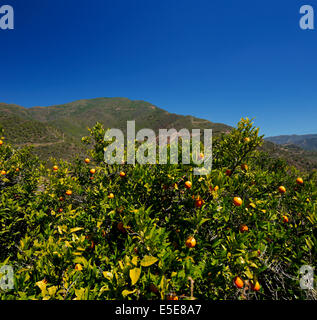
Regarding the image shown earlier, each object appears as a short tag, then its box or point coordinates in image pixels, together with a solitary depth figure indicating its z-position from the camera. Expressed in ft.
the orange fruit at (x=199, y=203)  7.05
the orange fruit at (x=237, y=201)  7.98
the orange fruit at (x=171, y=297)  4.57
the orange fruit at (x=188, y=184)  7.55
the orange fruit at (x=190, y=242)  5.96
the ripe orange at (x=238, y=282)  5.18
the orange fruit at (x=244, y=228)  7.62
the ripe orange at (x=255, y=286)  5.49
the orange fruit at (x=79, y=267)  5.76
